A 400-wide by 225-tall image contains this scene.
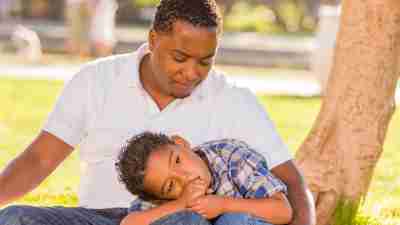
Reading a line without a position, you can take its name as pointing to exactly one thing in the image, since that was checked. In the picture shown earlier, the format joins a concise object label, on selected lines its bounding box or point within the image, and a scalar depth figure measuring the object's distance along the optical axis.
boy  5.23
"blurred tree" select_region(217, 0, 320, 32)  34.46
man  5.70
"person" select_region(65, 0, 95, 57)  25.09
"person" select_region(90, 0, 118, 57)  24.37
